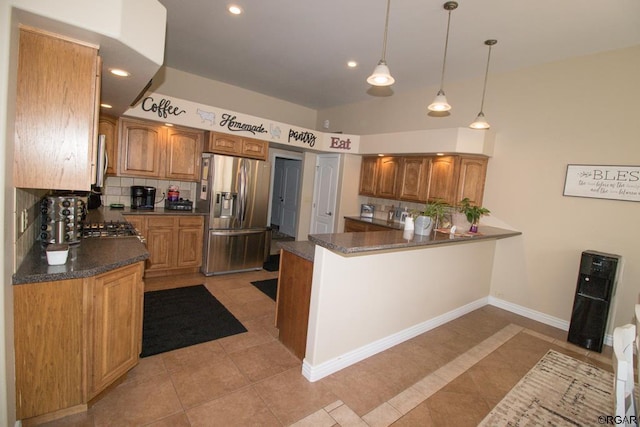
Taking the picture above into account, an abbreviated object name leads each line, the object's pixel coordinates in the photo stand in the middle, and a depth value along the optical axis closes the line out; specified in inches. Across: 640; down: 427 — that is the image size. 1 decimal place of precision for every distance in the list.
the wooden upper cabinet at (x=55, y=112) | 65.0
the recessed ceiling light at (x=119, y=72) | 85.2
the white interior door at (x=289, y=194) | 317.7
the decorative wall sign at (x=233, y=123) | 156.9
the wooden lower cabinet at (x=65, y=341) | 66.5
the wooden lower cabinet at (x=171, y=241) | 165.3
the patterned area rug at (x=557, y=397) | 86.2
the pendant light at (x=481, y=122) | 133.0
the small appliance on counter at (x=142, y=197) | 175.8
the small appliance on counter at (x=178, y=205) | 183.4
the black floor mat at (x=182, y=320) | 110.5
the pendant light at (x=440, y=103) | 114.3
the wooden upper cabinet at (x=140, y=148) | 163.2
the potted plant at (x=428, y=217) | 122.0
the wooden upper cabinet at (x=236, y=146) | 178.4
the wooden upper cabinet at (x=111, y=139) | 155.9
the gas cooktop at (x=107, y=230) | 105.3
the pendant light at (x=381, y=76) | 92.7
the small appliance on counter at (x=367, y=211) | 228.4
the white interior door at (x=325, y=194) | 233.8
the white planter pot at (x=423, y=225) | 121.7
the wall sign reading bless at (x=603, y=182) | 128.0
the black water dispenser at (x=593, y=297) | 124.3
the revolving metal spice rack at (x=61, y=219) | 84.9
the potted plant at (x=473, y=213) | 146.2
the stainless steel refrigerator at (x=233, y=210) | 179.8
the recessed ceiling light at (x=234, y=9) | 121.2
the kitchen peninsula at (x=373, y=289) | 94.9
